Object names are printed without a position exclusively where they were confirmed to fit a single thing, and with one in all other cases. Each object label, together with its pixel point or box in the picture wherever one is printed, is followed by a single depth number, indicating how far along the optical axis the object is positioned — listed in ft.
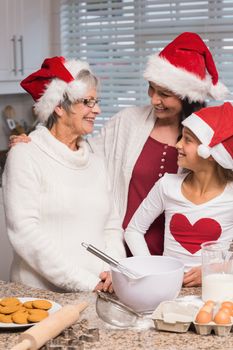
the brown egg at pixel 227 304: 7.15
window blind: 14.95
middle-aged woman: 10.25
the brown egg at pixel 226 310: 7.05
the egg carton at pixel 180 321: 6.98
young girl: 9.20
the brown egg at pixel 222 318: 6.96
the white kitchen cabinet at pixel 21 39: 15.54
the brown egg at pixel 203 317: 6.98
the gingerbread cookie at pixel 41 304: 7.40
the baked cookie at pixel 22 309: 7.34
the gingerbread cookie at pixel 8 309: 7.31
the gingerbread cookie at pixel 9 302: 7.44
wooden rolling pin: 6.54
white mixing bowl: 7.43
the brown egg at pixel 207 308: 7.06
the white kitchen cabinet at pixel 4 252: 14.71
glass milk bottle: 7.64
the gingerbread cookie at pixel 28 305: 7.45
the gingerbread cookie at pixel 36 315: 7.15
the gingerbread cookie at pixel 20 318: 7.14
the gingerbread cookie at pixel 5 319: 7.19
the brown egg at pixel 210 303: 7.15
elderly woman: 9.08
